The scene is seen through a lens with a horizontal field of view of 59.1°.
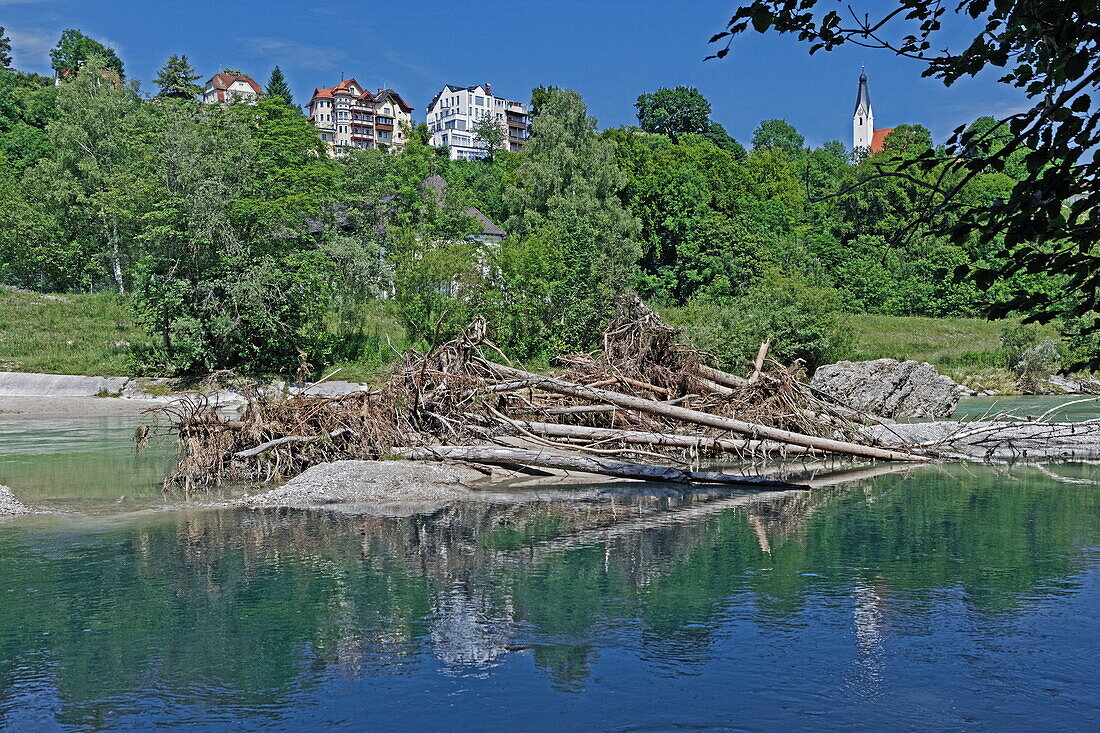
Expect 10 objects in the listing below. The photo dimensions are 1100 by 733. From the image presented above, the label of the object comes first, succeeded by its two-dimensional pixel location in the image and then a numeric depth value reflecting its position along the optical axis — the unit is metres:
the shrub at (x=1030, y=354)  37.75
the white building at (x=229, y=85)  146.12
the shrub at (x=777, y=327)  33.66
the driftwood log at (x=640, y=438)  17.89
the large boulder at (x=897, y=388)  27.78
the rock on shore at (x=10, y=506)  13.80
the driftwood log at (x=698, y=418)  18.06
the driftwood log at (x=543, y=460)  16.55
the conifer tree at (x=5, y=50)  102.94
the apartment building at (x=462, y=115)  162.62
